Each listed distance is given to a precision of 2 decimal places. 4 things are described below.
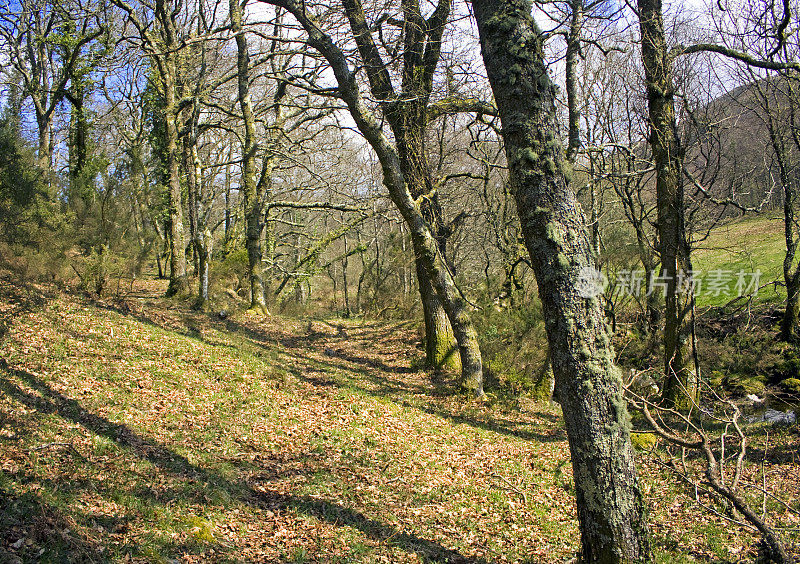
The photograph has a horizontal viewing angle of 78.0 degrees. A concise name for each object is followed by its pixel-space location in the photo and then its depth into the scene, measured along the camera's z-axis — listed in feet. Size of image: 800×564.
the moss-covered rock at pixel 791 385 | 33.50
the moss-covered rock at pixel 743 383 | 35.01
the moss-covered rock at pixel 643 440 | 26.99
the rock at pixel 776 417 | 30.01
